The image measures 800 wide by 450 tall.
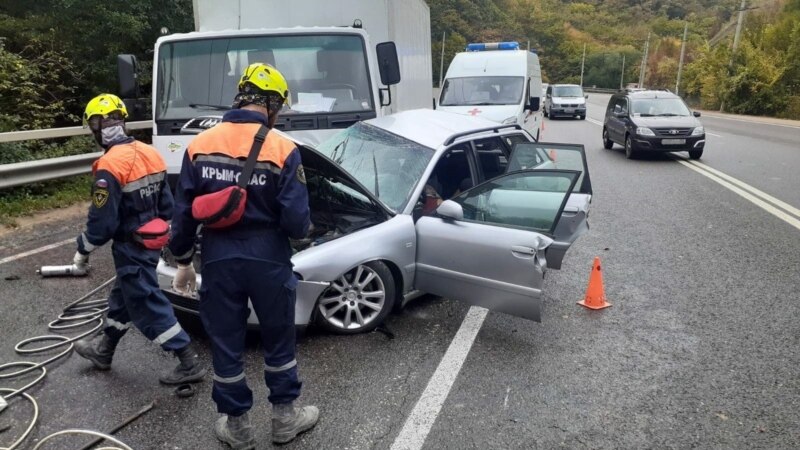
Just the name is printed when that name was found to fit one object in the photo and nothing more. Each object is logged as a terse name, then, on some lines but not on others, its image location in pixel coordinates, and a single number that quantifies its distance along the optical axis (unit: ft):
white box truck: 20.07
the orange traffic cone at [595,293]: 16.05
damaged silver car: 13.21
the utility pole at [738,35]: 127.85
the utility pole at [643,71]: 224.94
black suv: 45.21
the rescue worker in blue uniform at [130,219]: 10.97
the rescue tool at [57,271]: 17.99
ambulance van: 44.16
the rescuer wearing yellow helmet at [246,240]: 8.89
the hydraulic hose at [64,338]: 10.28
